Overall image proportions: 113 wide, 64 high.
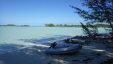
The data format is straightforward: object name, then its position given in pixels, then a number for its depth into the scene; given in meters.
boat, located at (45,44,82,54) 5.48
